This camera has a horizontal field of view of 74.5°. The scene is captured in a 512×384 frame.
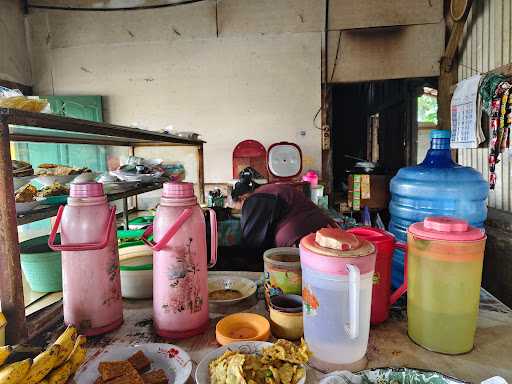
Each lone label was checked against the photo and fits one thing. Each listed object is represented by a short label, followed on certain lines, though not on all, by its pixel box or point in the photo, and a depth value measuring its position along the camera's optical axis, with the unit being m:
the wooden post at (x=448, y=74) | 3.89
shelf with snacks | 0.84
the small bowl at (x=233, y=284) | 1.32
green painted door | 4.70
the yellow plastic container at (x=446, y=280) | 0.88
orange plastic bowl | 0.95
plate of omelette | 0.72
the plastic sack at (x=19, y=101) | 0.99
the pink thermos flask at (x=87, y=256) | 0.98
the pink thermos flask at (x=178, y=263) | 0.98
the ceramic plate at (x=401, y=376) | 0.77
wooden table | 0.87
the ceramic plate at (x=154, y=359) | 0.81
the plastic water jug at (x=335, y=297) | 0.83
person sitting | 2.19
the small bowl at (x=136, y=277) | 1.28
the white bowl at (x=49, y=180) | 1.38
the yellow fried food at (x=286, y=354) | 0.75
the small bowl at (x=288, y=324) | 0.98
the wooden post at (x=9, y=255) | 0.84
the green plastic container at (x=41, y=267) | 1.30
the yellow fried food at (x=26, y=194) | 1.08
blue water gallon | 1.59
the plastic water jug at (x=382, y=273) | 1.04
